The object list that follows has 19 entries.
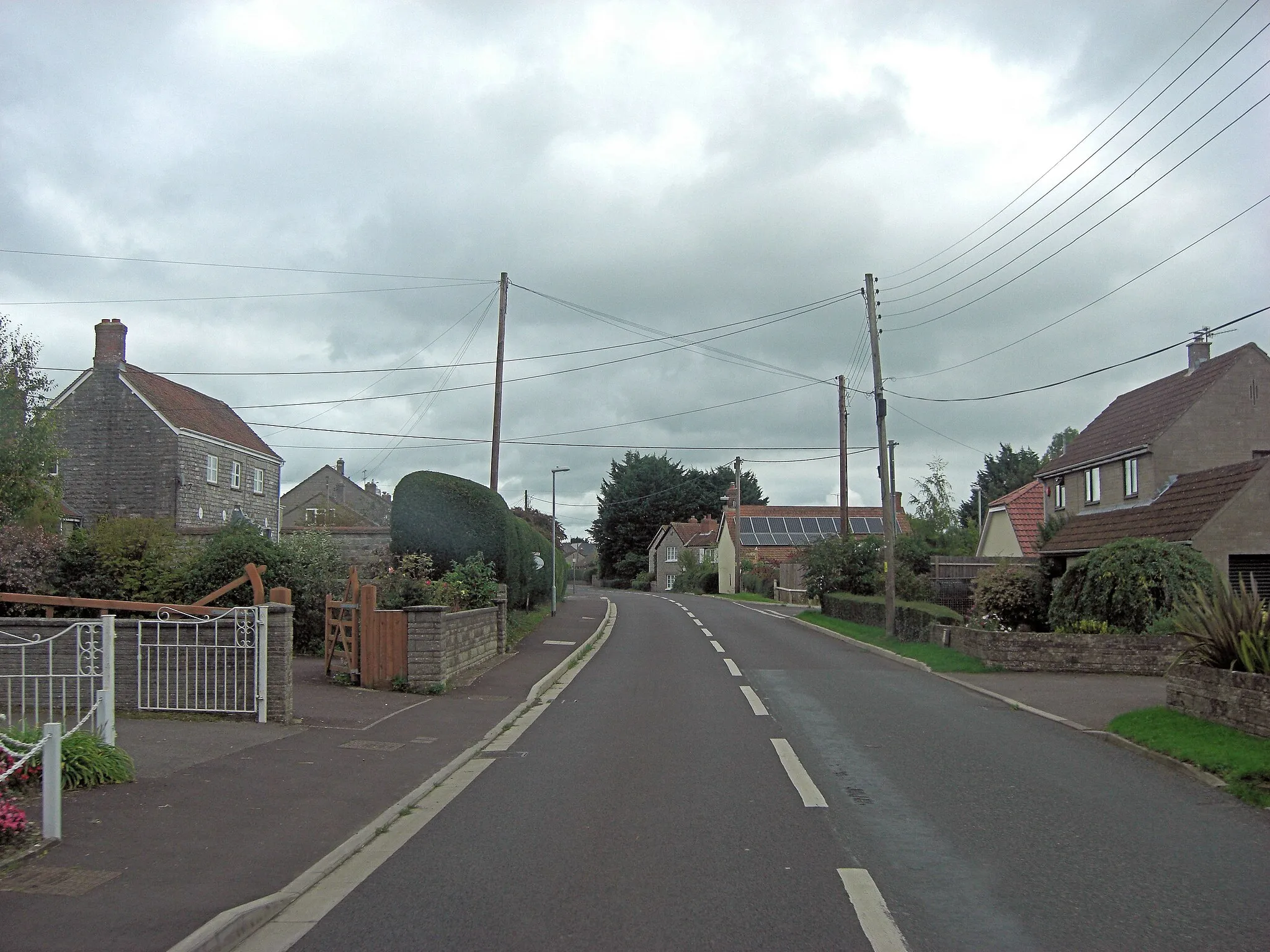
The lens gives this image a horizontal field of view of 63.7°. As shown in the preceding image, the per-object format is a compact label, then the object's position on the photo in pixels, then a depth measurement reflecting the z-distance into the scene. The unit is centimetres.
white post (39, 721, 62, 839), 606
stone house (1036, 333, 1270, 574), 2839
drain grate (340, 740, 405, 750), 1016
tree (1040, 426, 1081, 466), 7300
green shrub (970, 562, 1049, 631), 2327
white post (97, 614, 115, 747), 829
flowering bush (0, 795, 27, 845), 589
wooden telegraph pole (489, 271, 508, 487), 2900
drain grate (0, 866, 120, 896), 531
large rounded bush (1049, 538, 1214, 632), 1919
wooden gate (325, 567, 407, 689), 1479
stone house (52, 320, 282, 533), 3525
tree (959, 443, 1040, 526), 7650
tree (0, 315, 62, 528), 1812
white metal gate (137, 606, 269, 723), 1125
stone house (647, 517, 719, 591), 8612
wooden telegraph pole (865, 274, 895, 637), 2636
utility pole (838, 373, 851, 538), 3834
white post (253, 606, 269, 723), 1102
